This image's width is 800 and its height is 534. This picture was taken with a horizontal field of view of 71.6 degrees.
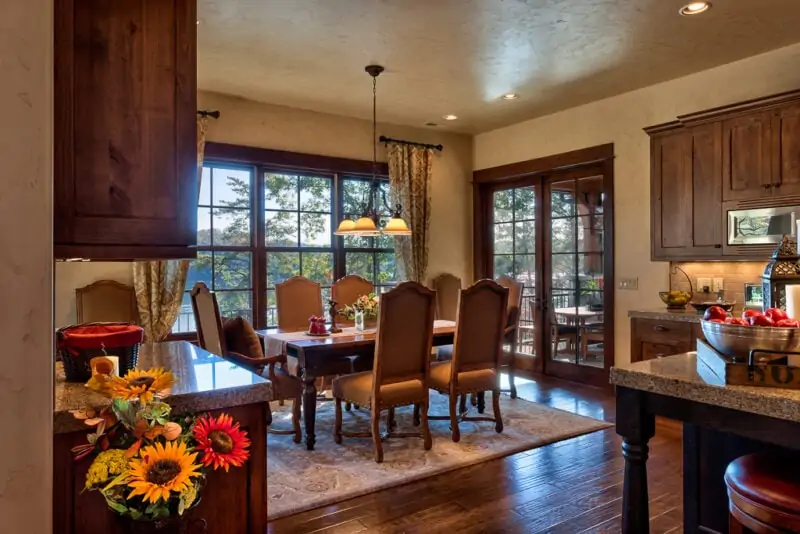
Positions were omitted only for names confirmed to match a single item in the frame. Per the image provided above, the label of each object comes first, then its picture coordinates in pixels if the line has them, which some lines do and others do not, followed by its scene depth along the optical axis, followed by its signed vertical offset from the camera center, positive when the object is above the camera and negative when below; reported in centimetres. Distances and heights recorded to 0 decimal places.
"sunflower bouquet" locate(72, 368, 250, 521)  115 -40
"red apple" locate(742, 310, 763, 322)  157 -13
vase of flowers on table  432 -33
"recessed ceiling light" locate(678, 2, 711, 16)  330 +156
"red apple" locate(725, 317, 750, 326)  155 -15
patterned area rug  301 -118
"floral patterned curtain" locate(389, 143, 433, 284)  612 +79
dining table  361 -55
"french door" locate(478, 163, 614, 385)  550 +6
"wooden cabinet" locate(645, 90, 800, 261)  375 +70
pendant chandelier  420 +34
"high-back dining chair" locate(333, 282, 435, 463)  338 -58
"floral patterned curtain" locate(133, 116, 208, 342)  466 -19
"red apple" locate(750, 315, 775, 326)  151 -15
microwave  373 +29
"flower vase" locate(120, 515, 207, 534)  118 -55
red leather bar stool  140 -59
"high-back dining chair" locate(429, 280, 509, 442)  377 -55
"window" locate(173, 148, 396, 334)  517 +35
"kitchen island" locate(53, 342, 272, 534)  148 -54
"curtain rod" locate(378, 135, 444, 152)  605 +142
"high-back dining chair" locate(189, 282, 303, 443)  362 -53
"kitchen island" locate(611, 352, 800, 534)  144 -44
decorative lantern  187 -2
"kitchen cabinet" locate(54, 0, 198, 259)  148 +40
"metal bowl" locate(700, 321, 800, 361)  146 -20
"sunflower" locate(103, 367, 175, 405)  130 -28
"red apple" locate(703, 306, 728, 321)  168 -14
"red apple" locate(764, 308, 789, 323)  154 -13
